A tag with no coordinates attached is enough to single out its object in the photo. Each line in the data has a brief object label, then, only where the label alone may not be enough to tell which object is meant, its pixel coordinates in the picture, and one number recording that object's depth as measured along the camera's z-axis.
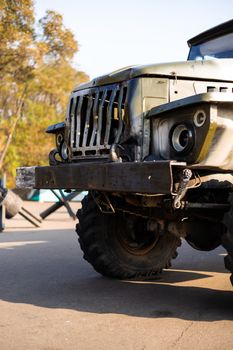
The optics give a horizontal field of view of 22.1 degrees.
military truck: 4.64
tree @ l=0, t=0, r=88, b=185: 26.70
